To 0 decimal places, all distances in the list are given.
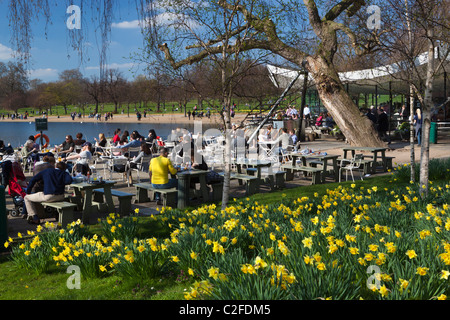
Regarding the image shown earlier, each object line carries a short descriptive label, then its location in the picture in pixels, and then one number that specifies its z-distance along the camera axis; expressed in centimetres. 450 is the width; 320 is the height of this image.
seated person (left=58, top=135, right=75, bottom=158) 1515
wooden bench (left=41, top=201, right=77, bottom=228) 790
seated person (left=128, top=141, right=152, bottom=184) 1261
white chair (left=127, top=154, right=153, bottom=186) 1257
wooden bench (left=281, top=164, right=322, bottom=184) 1212
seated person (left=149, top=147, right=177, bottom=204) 971
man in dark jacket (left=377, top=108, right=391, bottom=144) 2112
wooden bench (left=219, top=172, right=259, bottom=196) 1074
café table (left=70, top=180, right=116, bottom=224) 868
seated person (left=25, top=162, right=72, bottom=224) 820
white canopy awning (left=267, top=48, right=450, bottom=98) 1966
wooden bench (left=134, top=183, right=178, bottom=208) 955
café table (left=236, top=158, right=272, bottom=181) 1146
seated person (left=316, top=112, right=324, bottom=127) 2725
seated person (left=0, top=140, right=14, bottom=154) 1556
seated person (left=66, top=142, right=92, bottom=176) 1241
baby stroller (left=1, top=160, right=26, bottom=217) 954
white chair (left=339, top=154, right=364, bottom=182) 1200
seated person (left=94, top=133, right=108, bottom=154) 1658
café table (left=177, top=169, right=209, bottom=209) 962
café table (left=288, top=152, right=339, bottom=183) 1262
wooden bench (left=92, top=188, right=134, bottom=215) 912
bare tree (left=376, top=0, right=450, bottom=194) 782
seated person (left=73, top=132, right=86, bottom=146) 1632
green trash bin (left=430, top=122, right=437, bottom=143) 2012
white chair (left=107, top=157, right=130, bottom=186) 1262
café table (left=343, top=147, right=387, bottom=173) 1344
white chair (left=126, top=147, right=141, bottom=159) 1425
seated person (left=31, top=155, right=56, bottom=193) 851
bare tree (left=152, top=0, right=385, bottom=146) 826
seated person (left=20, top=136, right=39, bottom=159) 1570
